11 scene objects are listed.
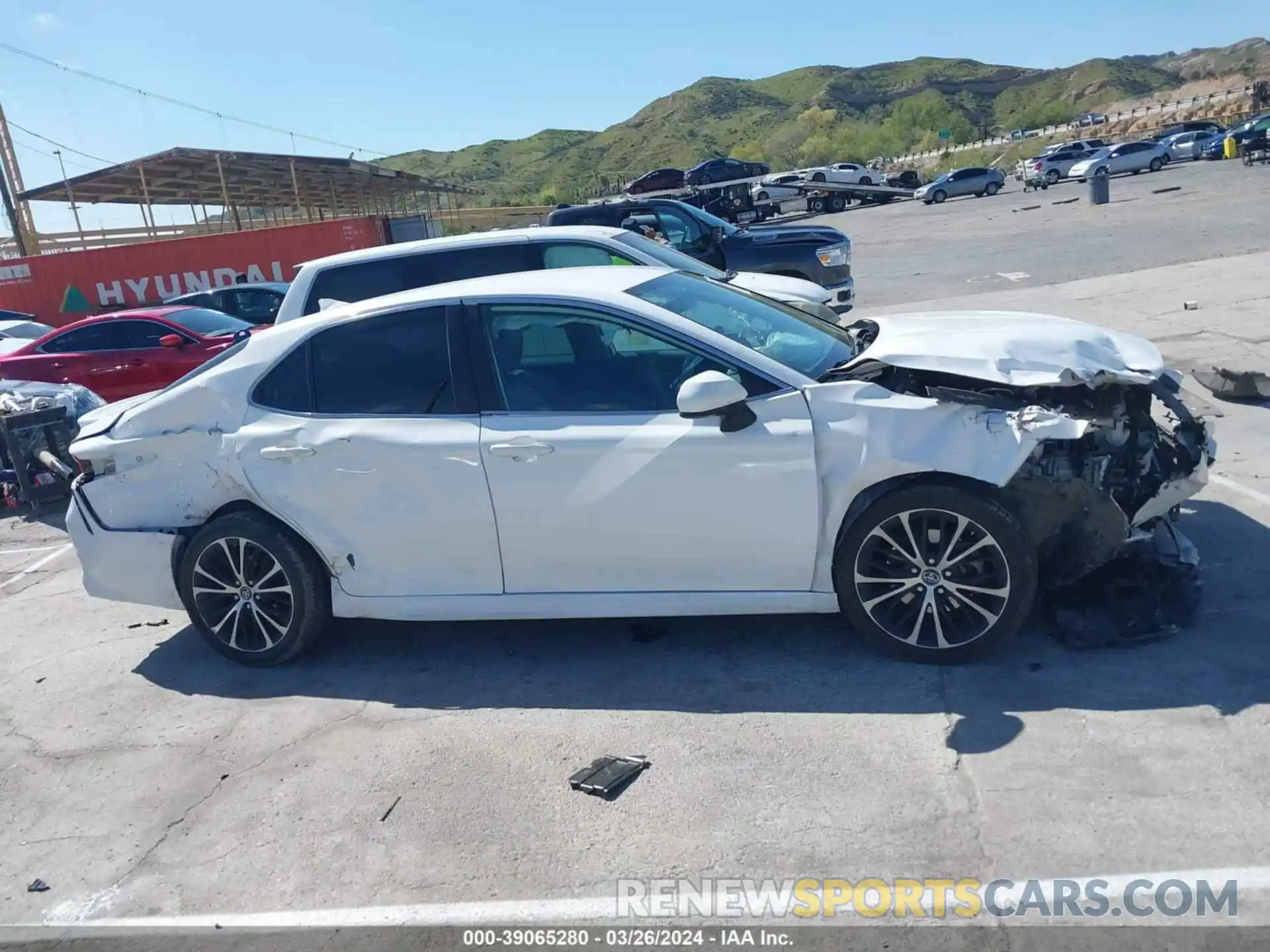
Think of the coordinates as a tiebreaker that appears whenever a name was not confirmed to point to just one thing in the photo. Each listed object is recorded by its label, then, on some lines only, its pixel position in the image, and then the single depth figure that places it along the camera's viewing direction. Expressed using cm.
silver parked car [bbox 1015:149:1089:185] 4694
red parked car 1251
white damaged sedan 422
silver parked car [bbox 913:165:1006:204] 4606
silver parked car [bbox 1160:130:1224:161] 4616
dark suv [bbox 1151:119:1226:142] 5159
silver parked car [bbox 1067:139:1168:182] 4378
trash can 3000
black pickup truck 1215
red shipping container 2539
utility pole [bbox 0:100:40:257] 3131
